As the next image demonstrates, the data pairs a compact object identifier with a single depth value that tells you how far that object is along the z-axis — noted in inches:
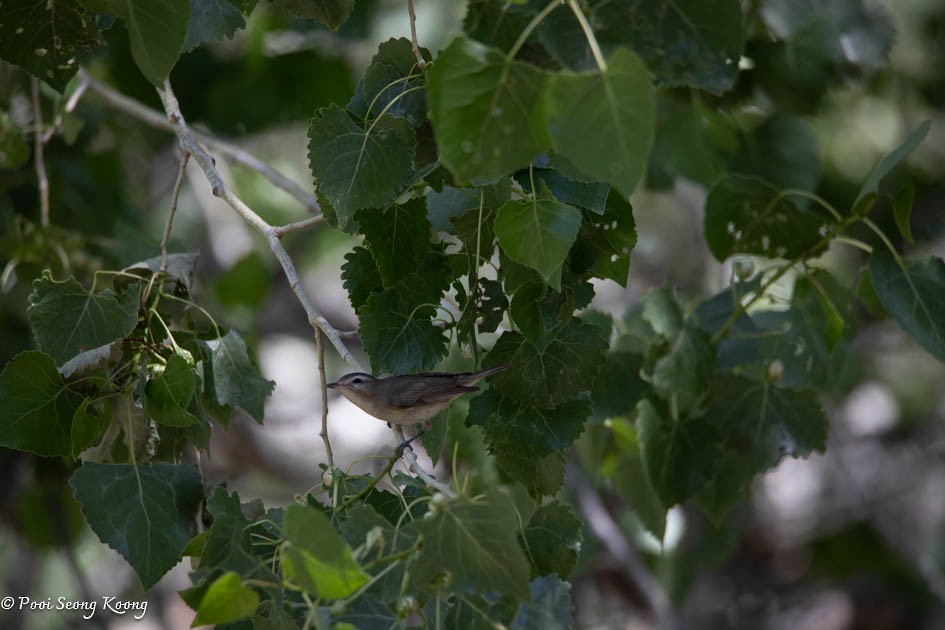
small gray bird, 272.5
